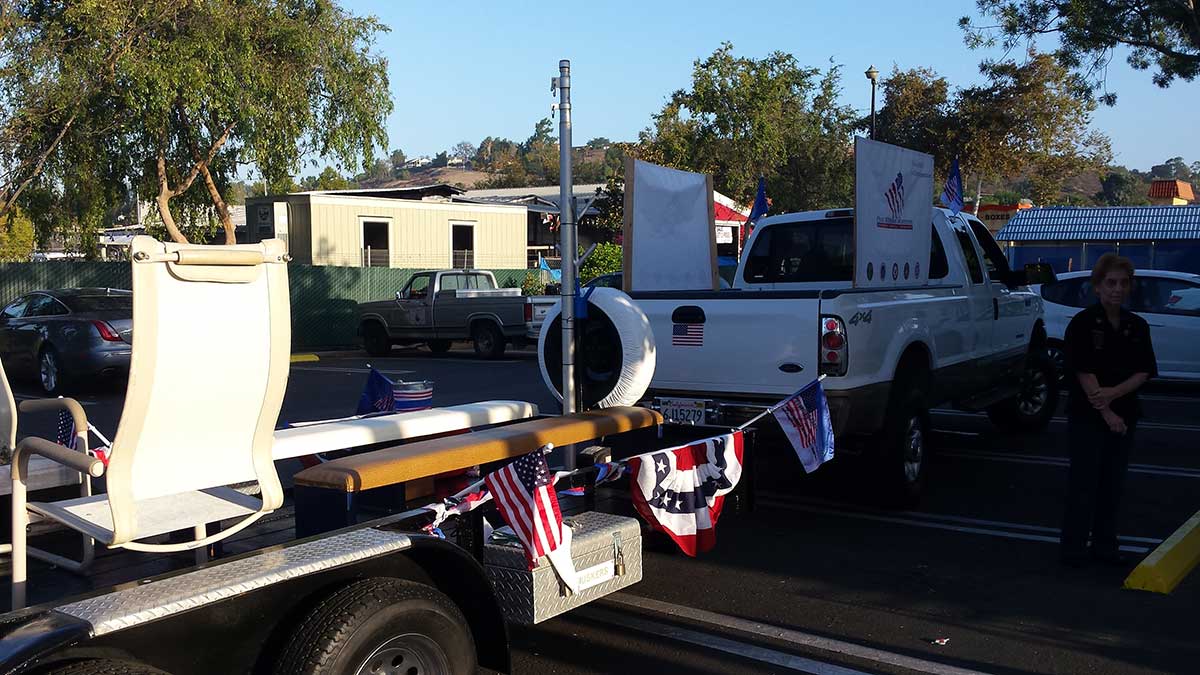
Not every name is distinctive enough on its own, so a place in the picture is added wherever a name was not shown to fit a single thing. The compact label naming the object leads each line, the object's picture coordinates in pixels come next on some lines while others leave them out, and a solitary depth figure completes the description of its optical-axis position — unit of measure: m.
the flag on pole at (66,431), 4.77
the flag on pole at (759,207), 10.88
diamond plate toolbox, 4.25
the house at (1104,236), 28.05
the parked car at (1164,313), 13.44
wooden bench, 3.98
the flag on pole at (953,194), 10.02
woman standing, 5.97
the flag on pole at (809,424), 6.18
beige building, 29.39
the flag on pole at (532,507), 4.20
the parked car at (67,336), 14.44
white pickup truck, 6.86
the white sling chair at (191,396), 3.09
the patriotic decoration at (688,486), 5.15
